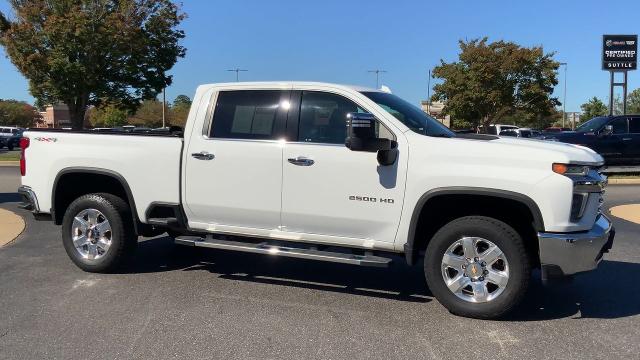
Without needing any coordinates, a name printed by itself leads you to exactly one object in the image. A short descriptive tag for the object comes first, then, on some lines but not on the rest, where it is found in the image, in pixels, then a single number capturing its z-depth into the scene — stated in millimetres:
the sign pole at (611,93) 25653
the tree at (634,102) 70500
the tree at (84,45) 21531
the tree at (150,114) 78662
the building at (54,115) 98312
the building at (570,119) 88000
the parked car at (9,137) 42125
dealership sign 25266
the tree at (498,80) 38000
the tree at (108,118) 82688
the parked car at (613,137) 16359
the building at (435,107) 48769
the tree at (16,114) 87125
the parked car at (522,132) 29572
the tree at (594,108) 66750
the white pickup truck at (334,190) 4504
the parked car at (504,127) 37512
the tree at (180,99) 101900
